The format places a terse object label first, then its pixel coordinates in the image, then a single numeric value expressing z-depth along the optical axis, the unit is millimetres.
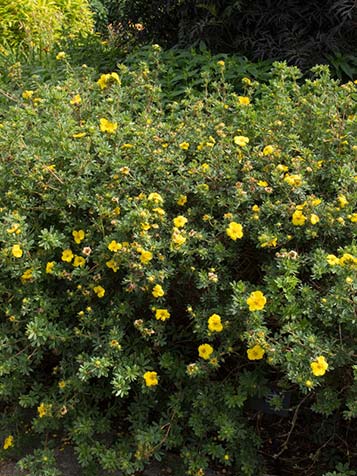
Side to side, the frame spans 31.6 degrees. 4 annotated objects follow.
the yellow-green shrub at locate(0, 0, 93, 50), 5930
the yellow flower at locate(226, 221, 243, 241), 2029
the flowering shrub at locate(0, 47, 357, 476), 1985
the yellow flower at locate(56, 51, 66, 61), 2927
